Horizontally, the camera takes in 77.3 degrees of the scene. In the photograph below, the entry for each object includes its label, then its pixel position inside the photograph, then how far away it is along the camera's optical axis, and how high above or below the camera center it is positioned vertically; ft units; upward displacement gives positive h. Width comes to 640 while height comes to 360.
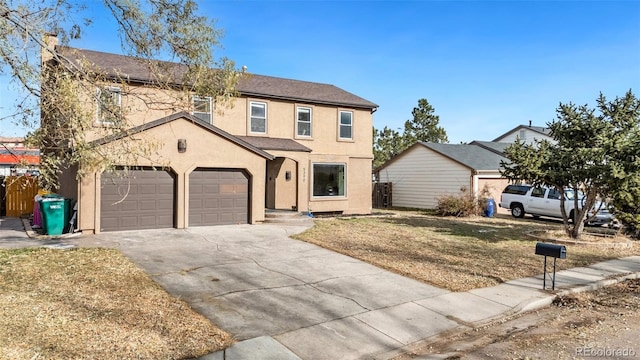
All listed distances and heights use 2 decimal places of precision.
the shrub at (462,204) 68.85 -3.61
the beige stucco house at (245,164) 41.70 +2.32
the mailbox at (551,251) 25.07 -4.24
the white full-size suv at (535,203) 63.85 -3.23
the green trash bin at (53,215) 38.22 -3.40
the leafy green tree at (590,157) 39.52 +2.88
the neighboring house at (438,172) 75.87 +2.19
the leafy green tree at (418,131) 134.00 +17.97
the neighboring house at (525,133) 127.24 +16.94
